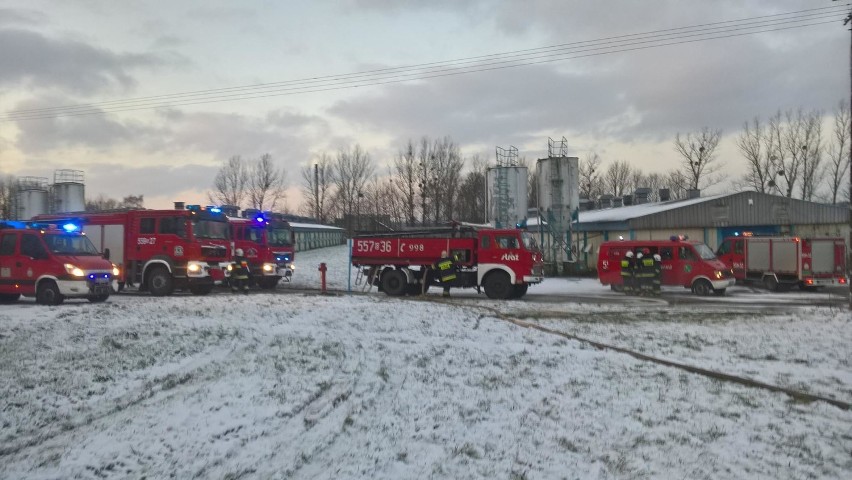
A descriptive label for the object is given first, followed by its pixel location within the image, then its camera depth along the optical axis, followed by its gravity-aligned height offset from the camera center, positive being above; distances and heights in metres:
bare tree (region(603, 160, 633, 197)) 80.88 +9.47
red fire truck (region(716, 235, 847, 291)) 23.84 -0.57
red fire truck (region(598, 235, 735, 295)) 21.81 -0.63
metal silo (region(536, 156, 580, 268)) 34.50 +2.95
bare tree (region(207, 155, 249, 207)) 76.44 +8.23
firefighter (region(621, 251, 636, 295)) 22.59 -0.86
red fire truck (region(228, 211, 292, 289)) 24.44 +0.22
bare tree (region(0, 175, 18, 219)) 64.56 +6.92
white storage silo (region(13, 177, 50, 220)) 44.81 +4.06
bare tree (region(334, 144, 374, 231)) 78.85 +8.55
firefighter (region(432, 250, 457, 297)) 20.23 -0.61
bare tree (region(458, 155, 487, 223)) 71.88 +6.52
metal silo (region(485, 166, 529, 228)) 37.81 +3.47
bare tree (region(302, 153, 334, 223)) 79.94 +7.86
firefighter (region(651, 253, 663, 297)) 21.89 -1.03
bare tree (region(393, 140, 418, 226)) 68.12 +7.76
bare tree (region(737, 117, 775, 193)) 54.50 +7.07
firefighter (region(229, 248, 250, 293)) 20.95 -0.78
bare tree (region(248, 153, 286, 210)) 76.38 +8.44
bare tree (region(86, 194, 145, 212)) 80.21 +7.53
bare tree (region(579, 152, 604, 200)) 76.69 +8.46
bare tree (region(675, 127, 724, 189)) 60.75 +8.73
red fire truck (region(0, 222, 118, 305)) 15.48 -0.37
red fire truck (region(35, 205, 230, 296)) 19.11 +0.25
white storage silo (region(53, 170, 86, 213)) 44.25 +4.45
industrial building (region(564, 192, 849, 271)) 32.56 +1.62
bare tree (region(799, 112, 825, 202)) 52.25 +7.10
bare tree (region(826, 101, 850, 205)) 50.95 +5.83
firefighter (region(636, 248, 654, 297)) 22.03 -0.92
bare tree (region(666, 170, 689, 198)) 70.39 +8.08
